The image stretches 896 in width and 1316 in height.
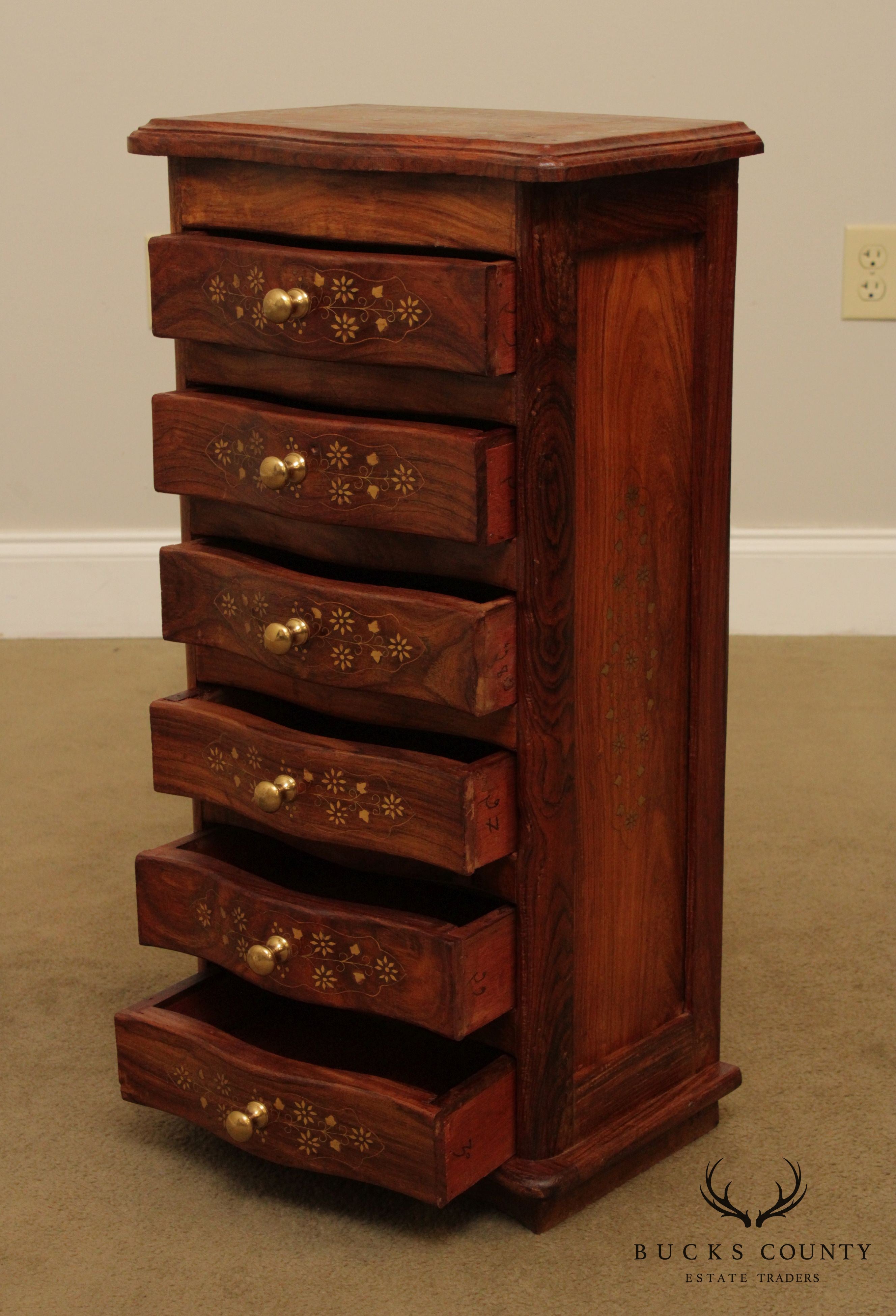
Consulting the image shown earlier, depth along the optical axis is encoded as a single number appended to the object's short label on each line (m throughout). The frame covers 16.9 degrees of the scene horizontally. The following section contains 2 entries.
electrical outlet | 3.73
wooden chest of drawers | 2.36
